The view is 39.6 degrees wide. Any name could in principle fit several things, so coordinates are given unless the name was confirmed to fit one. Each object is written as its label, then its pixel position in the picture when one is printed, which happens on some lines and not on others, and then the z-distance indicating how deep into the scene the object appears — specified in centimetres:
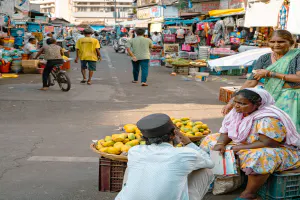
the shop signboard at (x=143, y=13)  4584
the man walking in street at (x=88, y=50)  1296
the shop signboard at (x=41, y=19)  2732
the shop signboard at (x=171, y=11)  3784
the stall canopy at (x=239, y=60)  900
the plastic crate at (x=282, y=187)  387
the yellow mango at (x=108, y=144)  444
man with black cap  277
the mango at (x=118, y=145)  430
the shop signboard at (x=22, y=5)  2032
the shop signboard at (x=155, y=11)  4079
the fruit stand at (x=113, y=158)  420
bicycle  1157
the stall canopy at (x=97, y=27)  8068
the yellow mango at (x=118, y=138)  454
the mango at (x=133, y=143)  439
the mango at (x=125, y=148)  421
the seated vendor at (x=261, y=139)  381
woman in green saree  457
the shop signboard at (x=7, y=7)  1670
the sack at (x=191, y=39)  2002
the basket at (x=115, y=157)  406
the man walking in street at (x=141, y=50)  1302
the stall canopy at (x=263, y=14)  979
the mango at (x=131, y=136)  463
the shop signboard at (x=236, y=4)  2156
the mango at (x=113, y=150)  422
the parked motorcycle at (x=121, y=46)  3381
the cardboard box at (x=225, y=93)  999
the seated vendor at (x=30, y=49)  1662
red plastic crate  422
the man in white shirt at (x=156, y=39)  2491
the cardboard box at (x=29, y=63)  1619
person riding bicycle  1153
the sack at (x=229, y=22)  1805
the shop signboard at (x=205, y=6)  2705
